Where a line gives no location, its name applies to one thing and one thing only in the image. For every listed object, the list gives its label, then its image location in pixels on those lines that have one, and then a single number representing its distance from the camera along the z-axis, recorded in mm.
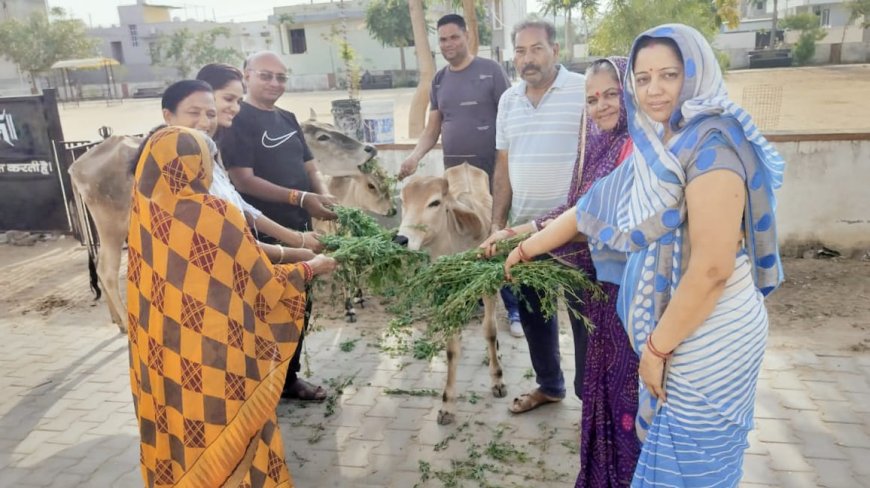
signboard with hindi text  8250
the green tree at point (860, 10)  37688
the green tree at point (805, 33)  35031
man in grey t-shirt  4879
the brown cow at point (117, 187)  5645
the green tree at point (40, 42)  41062
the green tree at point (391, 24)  37438
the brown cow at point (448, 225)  3826
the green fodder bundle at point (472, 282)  2787
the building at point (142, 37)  52094
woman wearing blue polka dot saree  1900
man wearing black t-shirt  3930
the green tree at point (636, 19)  12094
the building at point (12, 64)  42331
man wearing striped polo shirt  3516
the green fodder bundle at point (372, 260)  3355
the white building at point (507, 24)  27531
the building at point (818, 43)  35688
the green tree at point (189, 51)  46531
